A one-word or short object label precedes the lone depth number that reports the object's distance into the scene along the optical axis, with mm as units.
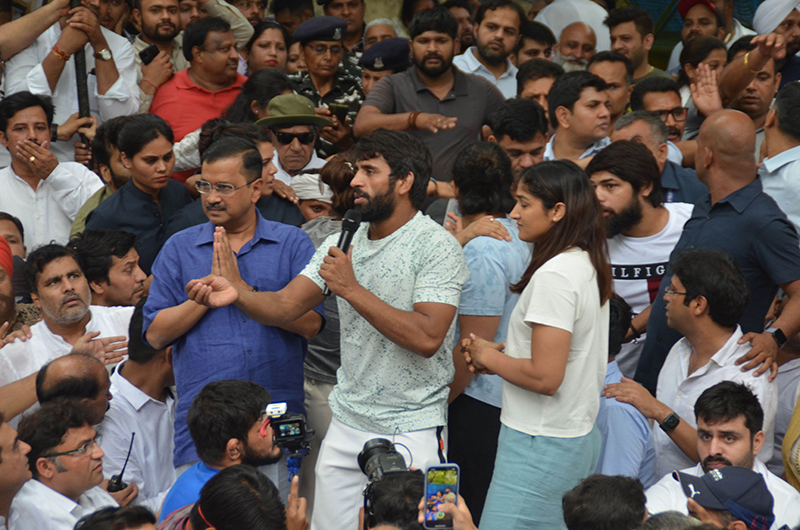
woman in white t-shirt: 5273
